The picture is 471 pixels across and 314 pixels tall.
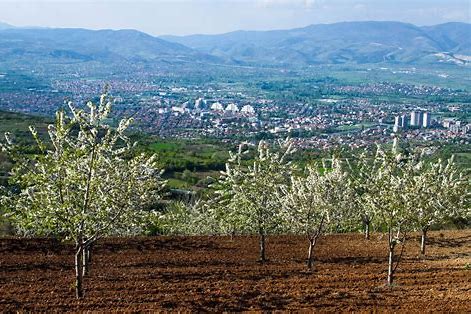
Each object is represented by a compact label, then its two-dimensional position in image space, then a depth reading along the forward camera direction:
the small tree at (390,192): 18.91
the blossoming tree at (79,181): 14.66
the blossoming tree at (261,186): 24.05
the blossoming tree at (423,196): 18.88
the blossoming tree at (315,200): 22.50
